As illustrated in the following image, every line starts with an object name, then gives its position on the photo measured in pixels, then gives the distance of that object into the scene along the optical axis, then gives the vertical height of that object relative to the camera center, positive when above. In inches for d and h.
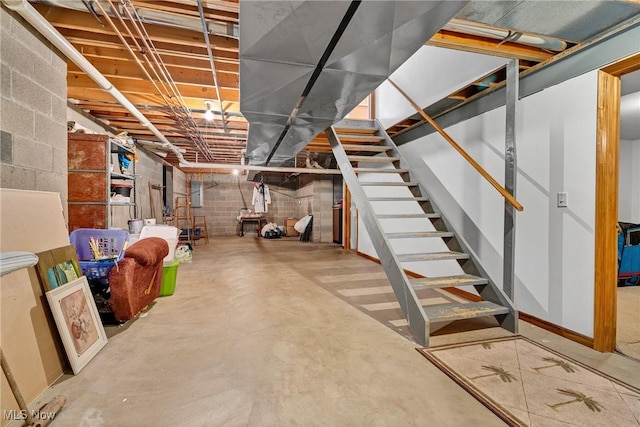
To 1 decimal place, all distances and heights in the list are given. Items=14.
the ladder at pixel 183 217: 296.0 -9.7
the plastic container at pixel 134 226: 154.6 -10.0
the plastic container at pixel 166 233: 141.8 -13.0
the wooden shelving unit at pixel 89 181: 126.0 +12.8
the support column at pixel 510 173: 90.5 +11.6
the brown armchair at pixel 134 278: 83.0 -22.2
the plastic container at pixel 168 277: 120.2 -30.6
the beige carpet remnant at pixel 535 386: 51.3 -39.0
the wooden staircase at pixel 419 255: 83.6 -17.3
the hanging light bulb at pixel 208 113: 140.8 +51.5
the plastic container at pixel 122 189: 147.8 +10.8
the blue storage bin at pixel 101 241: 100.8 -12.3
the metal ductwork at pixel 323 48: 49.7 +35.6
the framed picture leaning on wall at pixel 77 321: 62.8 -27.9
